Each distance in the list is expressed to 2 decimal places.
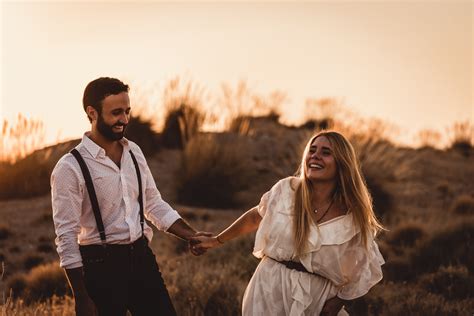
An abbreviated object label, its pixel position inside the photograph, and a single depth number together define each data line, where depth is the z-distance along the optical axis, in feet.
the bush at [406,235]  38.04
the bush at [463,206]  49.57
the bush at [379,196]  47.37
